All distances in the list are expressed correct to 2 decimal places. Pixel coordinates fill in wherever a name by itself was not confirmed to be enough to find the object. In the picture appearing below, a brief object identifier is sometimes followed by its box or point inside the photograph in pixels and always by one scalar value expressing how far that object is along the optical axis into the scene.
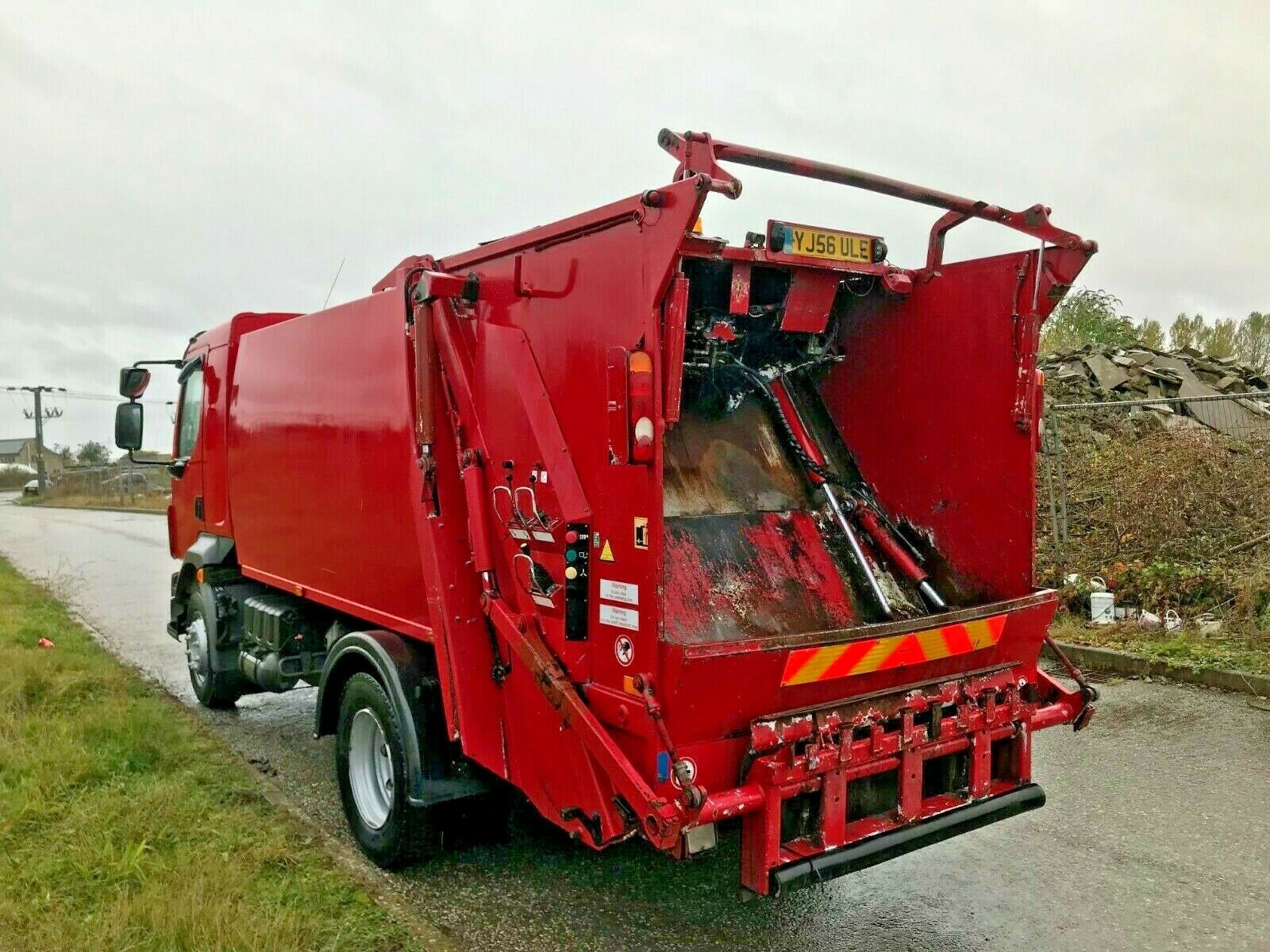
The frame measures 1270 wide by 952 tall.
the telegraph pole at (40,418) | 51.28
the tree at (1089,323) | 17.64
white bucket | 8.04
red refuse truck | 3.00
